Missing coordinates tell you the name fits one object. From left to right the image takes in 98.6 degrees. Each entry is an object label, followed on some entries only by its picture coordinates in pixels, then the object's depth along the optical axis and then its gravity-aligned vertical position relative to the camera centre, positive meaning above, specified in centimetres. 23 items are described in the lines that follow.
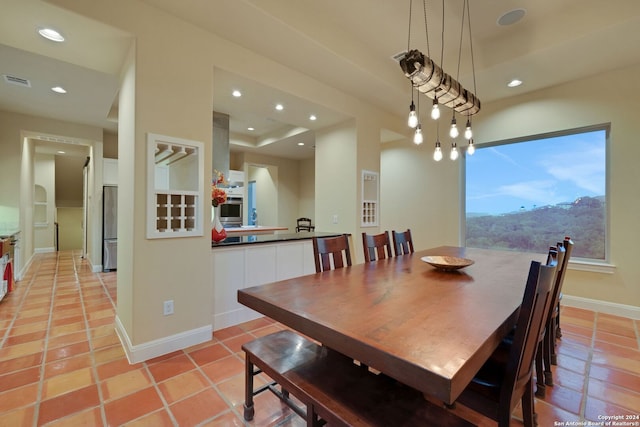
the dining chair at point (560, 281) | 165 -40
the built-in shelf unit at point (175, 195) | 223 +14
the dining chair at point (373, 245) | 243 -30
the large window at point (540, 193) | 344 +28
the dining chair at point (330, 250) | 208 -29
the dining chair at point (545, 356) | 152 -99
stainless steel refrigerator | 520 -33
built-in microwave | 614 -2
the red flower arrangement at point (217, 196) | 290 +16
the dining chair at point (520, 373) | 104 -68
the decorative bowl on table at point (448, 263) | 198 -38
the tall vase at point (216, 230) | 288 -20
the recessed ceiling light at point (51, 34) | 213 +140
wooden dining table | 82 -43
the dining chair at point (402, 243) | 287 -32
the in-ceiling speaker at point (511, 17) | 273 +200
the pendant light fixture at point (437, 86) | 204 +107
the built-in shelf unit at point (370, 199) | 419 +21
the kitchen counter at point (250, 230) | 531 -38
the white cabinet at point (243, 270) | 278 -65
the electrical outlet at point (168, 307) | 231 -81
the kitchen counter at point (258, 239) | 283 -32
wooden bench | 102 -76
